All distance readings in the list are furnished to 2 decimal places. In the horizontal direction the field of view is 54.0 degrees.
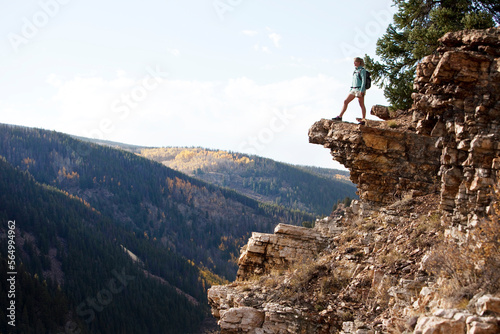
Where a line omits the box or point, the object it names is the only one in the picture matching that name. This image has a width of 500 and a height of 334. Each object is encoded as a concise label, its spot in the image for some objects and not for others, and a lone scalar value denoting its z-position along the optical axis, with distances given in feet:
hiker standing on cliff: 57.98
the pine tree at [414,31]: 69.41
